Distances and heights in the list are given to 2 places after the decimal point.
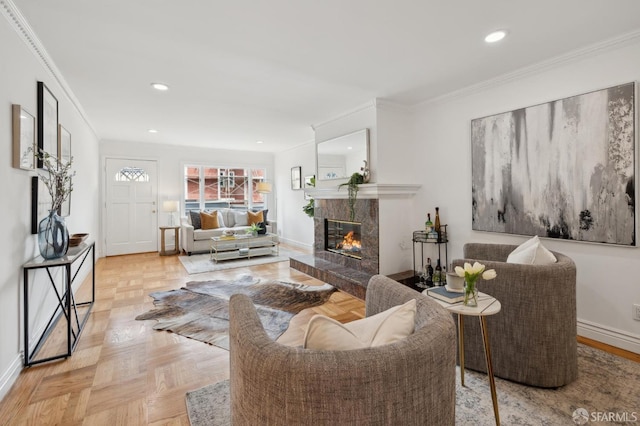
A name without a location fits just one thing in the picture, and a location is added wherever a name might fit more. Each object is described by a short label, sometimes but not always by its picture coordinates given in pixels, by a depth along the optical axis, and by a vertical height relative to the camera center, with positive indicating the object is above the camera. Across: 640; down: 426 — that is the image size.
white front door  5.96 +0.13
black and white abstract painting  2.27 +0.37
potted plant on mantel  3.80 +0.38
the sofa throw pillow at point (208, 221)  6.22 -0.18
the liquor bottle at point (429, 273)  3.53 -0.73
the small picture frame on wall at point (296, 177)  6.66 +0.78
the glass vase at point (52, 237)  2.22 -0.18
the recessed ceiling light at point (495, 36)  2.17 +1.29
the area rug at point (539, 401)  1.60 -1.09
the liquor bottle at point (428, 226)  3.58 -0.17
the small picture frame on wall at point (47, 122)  2.40 +0.78
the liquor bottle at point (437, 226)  3.53 -0.17
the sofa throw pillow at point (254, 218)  6.86 -0.13
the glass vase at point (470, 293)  1.52 -0.42
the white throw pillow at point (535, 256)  2.01 -0.30
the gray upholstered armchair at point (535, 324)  1.80 -0.68
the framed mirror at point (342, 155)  3.85 +0.79
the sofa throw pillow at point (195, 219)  6.18 -0.14
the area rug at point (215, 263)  4.86 -0.87
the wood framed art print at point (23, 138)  1.97 +0.51
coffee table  5.41 -0.64
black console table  2.07 -0.84
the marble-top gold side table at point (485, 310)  1.45 -0.48
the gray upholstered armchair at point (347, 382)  0.76 -0.45
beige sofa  5.91 -0.35
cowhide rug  2.71 -1.01
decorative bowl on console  2.63 -0.24
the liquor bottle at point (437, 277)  3.44 -0.75
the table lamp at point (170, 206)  6.14 +0.13
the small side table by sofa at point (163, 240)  5.98 -0.57
